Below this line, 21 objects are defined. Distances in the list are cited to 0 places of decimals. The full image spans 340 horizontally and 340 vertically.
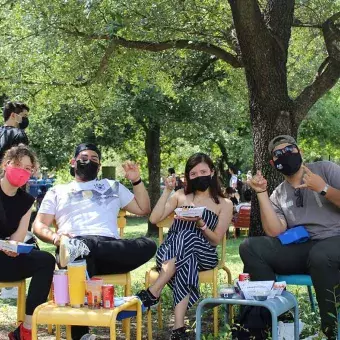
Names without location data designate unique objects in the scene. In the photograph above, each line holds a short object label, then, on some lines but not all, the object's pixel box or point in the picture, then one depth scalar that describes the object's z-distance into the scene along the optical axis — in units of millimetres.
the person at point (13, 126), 6531
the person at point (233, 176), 24236
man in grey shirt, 4840
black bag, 4516
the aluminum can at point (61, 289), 4074
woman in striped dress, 5086
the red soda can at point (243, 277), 4493
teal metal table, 3983
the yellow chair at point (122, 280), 5216
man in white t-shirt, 5191
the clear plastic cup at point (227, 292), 4309
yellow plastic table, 3873
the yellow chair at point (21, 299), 5008
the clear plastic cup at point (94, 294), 4035
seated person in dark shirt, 4805
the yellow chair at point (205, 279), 5312
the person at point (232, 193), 18592
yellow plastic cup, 4023
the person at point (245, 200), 16547
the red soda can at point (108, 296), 3982
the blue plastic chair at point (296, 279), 5016
